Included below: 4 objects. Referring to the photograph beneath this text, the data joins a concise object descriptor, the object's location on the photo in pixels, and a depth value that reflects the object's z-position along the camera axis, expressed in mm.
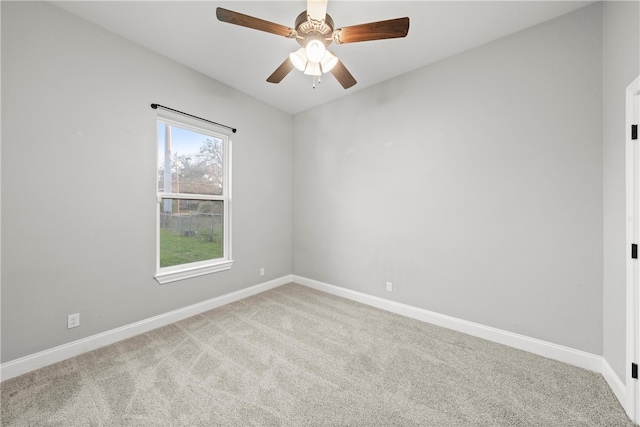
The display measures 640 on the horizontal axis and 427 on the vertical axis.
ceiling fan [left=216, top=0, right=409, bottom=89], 1599
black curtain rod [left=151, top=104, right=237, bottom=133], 2553
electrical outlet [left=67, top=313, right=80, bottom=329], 2080
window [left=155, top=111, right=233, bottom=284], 2766
